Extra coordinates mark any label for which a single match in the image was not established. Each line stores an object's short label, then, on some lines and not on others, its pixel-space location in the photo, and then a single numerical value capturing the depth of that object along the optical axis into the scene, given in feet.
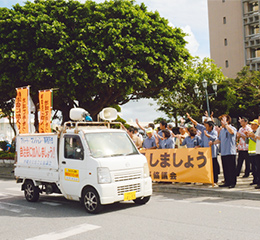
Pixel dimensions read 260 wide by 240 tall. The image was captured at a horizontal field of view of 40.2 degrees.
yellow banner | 33.27
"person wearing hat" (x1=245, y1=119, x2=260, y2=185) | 33.20
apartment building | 192.24
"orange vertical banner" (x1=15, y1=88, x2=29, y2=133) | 45.78
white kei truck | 25.22
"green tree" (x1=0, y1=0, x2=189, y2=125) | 62.64
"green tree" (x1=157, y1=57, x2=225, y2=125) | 134.69
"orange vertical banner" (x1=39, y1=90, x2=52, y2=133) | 43.62
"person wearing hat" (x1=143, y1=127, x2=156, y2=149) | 39.14
